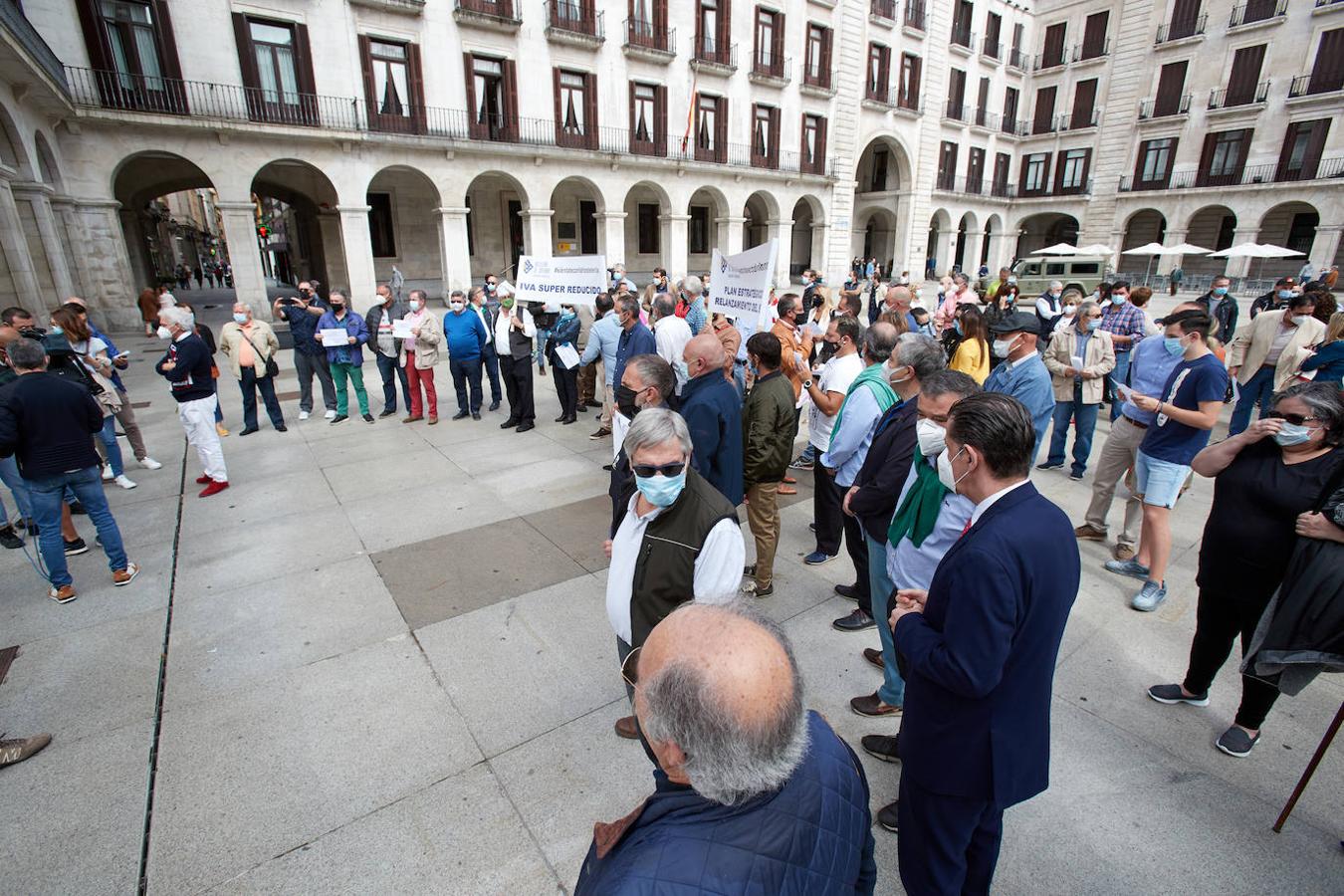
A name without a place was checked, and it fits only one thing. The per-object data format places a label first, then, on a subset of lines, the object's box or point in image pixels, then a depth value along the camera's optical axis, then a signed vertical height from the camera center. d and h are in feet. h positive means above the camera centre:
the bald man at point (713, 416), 11.98 -2.77
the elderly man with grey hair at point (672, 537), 7.47 -3.15
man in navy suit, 5.59 -3.52
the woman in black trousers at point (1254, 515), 8.50 -3.56
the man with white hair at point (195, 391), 19.90 -3.82
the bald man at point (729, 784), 3.37 -2.92
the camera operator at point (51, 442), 13.32 -3.65
